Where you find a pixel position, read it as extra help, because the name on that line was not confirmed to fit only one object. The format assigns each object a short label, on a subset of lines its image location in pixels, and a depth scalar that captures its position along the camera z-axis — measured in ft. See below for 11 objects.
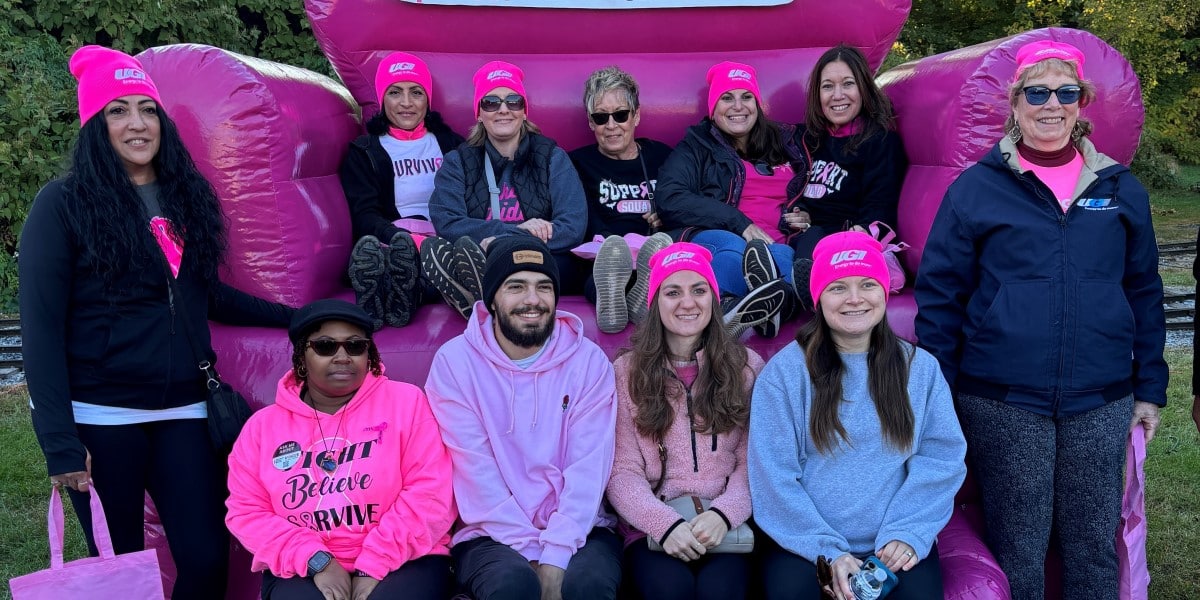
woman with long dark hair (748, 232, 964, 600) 9.71
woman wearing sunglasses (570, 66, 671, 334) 14.24
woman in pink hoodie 9.59
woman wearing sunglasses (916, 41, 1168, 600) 9.89
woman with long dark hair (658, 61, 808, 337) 13.48
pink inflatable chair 11.80
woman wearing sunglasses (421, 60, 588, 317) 13.35
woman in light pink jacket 10.18
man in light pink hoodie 10.01
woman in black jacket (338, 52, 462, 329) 13.79
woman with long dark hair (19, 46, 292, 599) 9.16
